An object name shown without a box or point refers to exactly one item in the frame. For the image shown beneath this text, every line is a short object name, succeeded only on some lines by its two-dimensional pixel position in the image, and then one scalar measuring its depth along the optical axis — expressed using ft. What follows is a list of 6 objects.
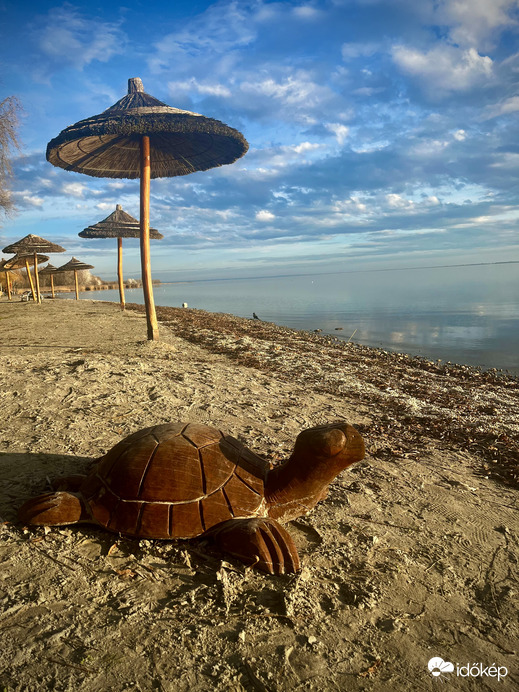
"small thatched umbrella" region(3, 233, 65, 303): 67.21
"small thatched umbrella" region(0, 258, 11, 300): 91.61
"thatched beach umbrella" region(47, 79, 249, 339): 23.16
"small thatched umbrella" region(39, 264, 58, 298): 98.53
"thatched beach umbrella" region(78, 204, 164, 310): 52.60
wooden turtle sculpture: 8.27
